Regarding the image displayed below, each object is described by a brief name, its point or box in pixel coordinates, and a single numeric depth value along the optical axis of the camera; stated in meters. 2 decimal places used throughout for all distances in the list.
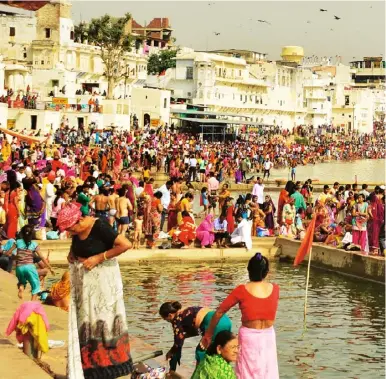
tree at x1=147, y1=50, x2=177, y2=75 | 95.88
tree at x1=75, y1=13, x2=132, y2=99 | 72.81
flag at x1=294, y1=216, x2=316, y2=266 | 15.29
